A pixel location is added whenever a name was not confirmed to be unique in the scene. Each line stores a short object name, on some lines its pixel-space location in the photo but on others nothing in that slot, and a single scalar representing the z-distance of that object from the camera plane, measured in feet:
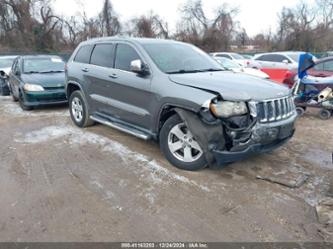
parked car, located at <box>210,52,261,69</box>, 49.85
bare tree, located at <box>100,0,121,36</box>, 131.23
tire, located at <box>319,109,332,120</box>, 24.25
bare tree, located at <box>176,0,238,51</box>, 126.62
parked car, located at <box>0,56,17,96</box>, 38.42
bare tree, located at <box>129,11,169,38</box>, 128.16
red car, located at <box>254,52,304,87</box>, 41.93
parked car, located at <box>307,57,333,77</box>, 31.30
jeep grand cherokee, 11.96
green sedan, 26.07
